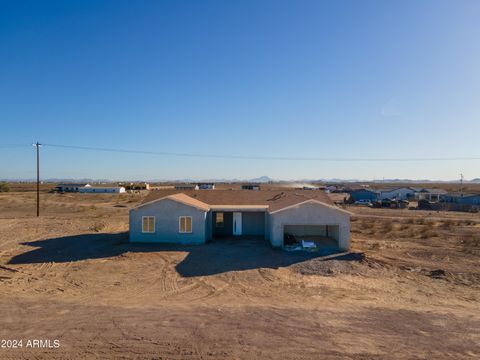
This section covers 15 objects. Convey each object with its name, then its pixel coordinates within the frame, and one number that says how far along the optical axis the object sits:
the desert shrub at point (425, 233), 29.97
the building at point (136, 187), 113.62
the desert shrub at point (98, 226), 32.38
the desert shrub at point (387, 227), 33.31
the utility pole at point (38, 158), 44.00
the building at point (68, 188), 104.88
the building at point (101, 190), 100.19
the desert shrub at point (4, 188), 100.15
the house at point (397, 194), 77.62
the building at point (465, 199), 64.69
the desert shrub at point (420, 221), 38.34
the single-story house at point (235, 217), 23.64
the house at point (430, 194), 75.19
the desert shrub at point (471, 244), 23.72
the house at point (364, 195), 73.37
